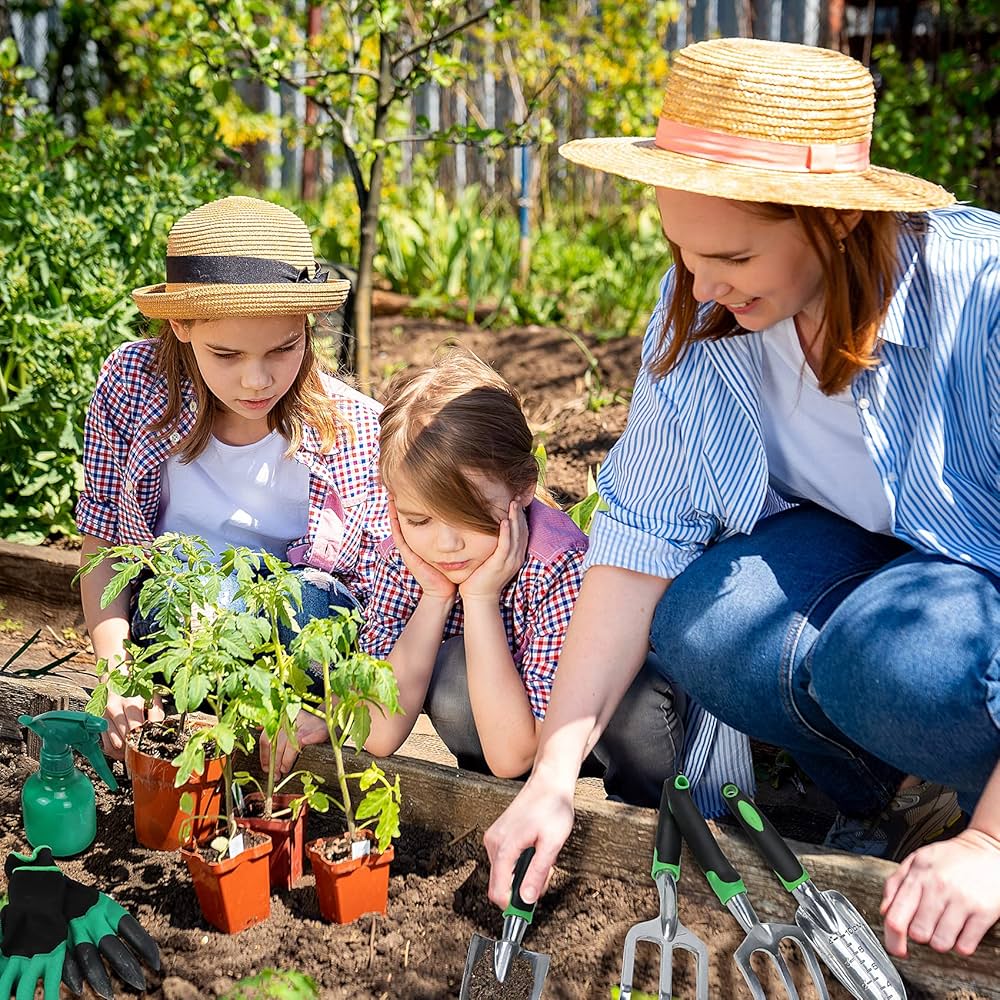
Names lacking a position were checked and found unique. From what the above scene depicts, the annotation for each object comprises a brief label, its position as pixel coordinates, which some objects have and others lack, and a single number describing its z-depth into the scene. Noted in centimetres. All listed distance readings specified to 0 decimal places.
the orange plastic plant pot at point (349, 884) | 161
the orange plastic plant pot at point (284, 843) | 170
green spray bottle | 179
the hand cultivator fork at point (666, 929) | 145
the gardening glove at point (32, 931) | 148
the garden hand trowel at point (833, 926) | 141
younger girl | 182
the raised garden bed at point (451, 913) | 153
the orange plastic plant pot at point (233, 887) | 160
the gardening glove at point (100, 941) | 150
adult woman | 144
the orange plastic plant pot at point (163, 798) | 174
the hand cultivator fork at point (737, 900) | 145
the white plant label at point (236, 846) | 161
